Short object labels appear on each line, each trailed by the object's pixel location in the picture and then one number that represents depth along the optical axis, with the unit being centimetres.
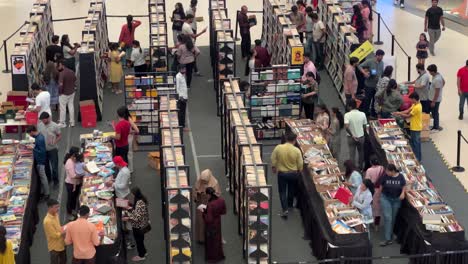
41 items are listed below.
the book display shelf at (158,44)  2673
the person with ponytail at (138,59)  2792
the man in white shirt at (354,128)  2273
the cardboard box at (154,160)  2364
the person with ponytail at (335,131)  2269
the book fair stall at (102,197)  1858
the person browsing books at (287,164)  2081
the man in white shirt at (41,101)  2388
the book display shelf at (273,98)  2502
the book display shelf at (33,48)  2588
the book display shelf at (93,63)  2634
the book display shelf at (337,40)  2720
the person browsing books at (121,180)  2003
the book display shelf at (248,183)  1855
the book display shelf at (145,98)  2473
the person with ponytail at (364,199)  1961
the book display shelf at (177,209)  1811
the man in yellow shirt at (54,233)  1825
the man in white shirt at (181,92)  2491
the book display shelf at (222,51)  2662
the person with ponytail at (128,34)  2984
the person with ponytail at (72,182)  2088
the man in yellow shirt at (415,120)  2314
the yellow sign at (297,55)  2600
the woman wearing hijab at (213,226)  1911
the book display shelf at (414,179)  1927
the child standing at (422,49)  2609
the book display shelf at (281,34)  2606
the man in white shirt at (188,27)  2914
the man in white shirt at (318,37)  2889
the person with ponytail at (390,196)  2000
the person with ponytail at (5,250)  1748
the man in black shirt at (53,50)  2752
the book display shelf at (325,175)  1927
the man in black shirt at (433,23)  3105
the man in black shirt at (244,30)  3028
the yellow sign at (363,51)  2589
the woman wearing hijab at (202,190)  1980
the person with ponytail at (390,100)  2403
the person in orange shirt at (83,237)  1803
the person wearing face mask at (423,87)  2489
